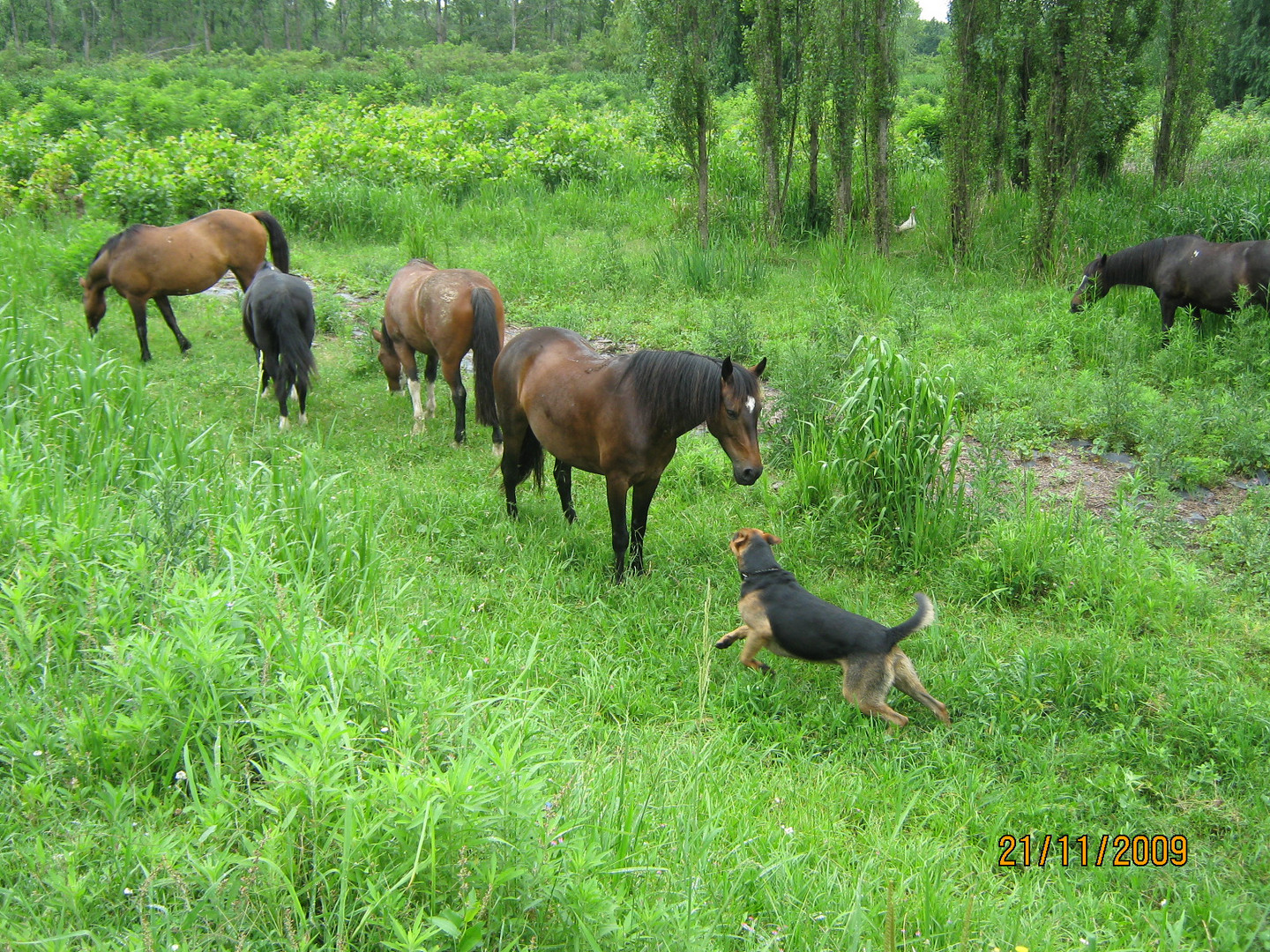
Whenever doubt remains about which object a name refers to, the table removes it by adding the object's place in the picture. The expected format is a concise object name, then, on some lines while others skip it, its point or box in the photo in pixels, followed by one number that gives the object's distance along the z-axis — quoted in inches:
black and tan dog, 166.4
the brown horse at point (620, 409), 203.2
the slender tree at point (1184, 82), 487.8
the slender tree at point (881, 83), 480.1
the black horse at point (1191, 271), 365.7
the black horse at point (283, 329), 313.9
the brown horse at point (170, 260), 368.5
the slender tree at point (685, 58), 496.1
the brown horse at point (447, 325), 299.0
